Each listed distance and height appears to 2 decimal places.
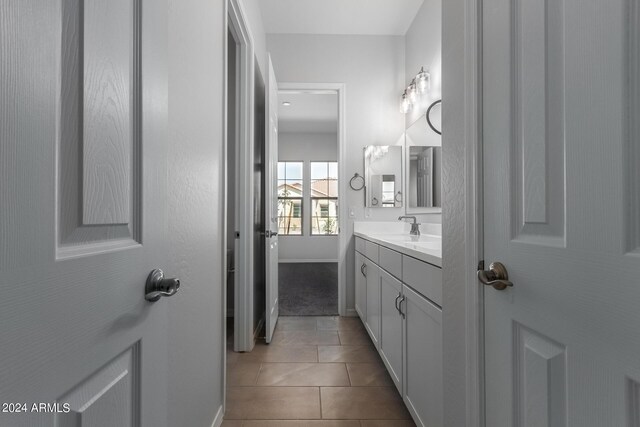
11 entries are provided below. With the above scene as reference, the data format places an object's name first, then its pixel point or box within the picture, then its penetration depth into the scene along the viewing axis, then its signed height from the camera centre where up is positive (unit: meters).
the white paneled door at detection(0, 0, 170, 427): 0.36 +0.01
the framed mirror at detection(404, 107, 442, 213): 2.60 +0.42
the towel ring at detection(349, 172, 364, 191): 3.24 +0.32
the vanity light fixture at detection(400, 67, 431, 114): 2.65 +1.10
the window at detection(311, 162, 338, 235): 7.32 +0.53
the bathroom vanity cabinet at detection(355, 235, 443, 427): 1.25 -0.55
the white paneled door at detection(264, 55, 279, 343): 2.52 +0.06
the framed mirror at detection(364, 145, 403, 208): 3.22 +0.39
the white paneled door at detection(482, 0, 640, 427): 0.48 +0.01
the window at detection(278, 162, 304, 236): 7.27 +0.40
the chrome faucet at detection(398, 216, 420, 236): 2.63 -0.11
